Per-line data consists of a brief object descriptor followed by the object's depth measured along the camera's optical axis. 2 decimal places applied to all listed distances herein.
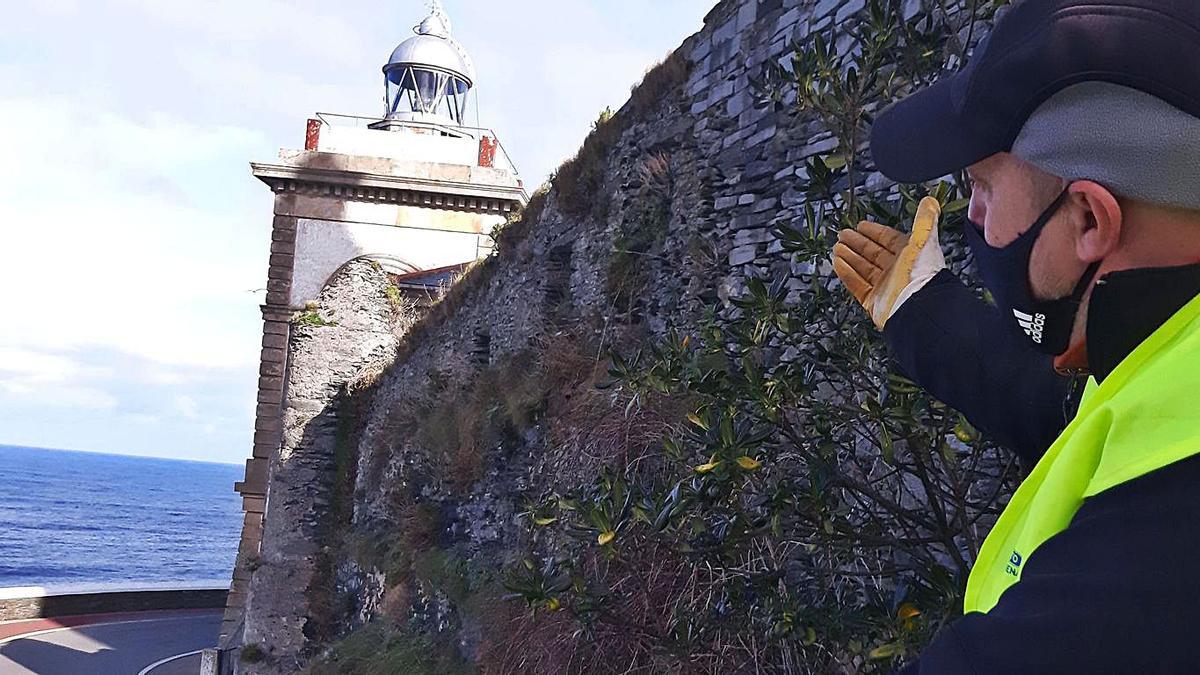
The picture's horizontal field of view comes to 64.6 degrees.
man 0.79
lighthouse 16.75
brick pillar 16.64
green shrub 2.94
